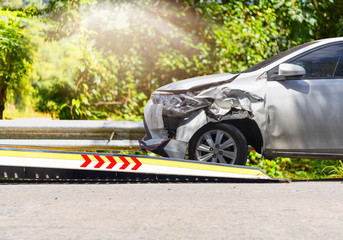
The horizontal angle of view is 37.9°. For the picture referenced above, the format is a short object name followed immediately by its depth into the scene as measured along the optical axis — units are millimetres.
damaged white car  6113
